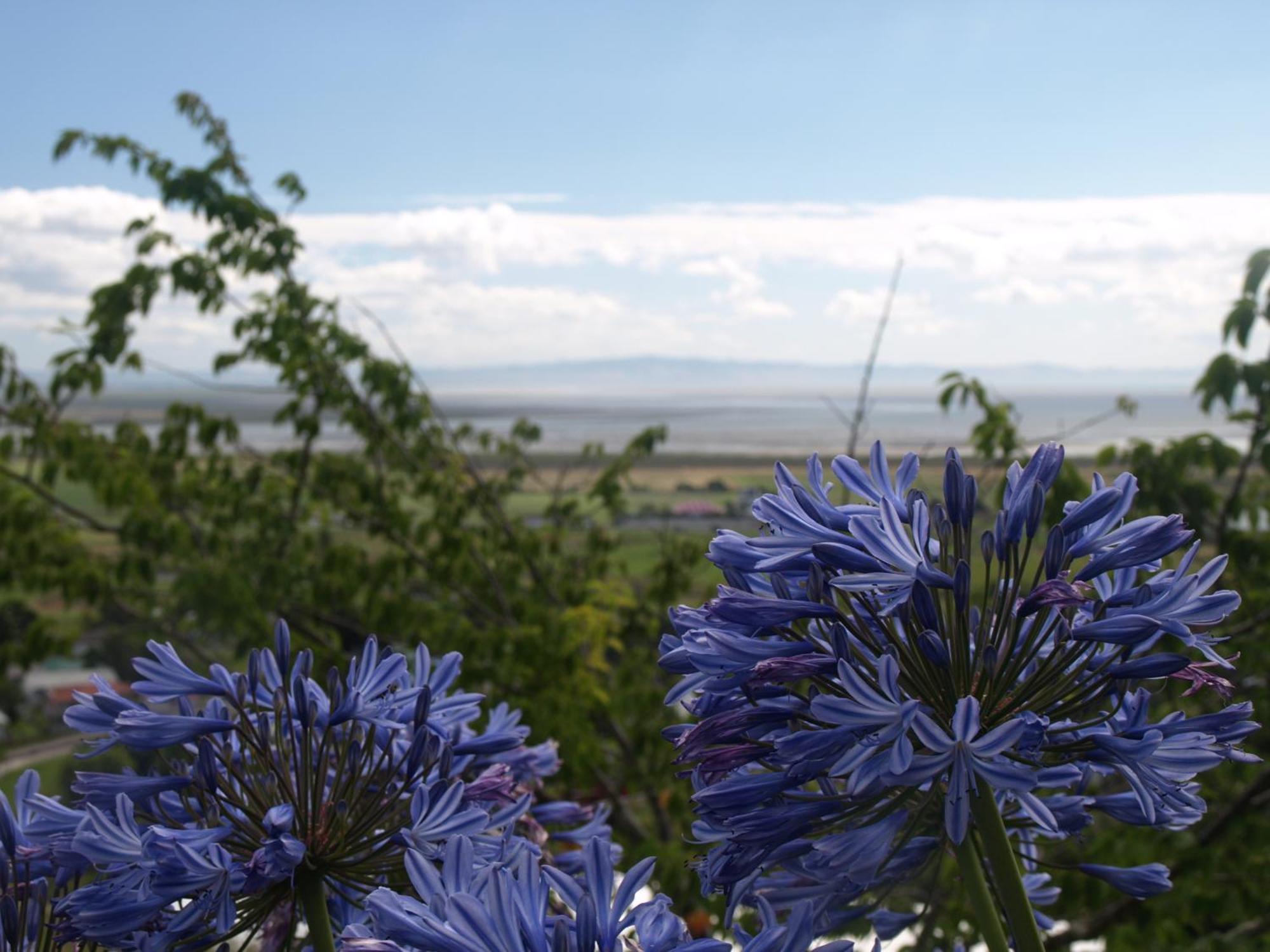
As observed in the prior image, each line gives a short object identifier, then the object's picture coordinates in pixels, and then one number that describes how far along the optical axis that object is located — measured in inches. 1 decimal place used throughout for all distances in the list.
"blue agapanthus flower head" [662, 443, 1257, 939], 21.5
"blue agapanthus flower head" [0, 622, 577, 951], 23.4
